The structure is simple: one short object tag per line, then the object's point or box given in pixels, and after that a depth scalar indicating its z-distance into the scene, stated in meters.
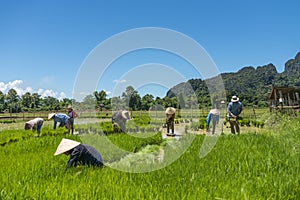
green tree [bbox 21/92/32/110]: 60.28
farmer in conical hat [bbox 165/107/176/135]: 9.88
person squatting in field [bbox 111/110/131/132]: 9.66
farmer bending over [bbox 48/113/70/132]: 10.71
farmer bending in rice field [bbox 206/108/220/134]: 10.07
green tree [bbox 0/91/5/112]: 63.64
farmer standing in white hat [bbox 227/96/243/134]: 9.06
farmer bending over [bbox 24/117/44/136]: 10.47
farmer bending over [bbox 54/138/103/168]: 4.18
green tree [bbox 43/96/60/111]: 70.12
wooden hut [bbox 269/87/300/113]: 18.41
